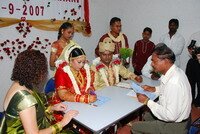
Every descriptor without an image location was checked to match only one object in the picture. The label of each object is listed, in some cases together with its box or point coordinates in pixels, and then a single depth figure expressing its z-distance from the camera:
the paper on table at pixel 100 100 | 2.86
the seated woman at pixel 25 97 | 1.92
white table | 2.43
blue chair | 3.47
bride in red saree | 2.91
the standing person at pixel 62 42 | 4.34
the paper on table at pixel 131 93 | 3.21
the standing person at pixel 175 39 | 5.24
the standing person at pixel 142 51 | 5.31
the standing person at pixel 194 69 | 5.04
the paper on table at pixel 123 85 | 3.56
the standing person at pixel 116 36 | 5.15
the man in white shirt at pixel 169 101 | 2.56
